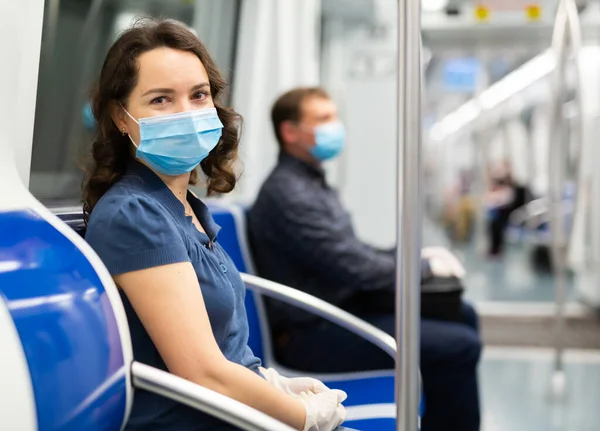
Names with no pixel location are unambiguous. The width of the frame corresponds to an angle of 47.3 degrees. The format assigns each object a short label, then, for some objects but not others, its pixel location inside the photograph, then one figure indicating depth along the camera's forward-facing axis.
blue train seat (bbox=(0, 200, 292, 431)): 0.94
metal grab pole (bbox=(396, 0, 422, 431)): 1.03
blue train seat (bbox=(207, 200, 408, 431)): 1.83
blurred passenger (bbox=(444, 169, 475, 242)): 12.11
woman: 1.11
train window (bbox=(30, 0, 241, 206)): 3.46
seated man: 2.14
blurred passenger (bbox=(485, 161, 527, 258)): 9.35
